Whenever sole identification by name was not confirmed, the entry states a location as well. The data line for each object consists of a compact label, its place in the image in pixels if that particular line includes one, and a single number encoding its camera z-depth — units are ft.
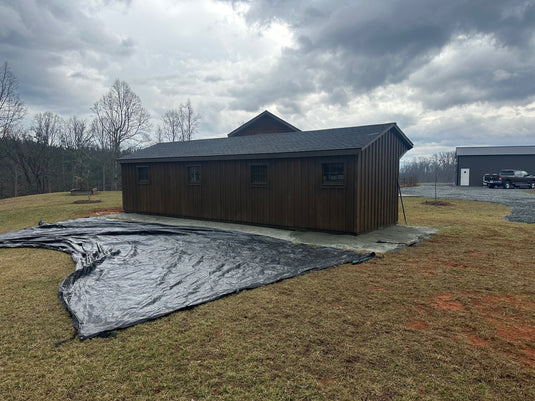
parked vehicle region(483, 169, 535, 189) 86.45
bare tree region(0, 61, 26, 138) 86.07
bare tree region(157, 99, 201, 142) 133.39
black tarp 11.85
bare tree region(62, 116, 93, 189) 115.14
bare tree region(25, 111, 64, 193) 108.27
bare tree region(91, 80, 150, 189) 105.60
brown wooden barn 26.50
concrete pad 22.90
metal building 99.35
